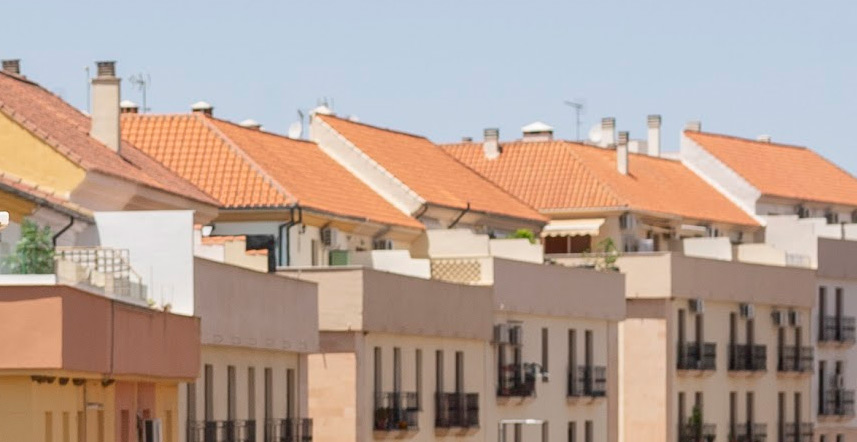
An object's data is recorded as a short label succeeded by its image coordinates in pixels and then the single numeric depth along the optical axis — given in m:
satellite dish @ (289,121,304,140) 96.88
